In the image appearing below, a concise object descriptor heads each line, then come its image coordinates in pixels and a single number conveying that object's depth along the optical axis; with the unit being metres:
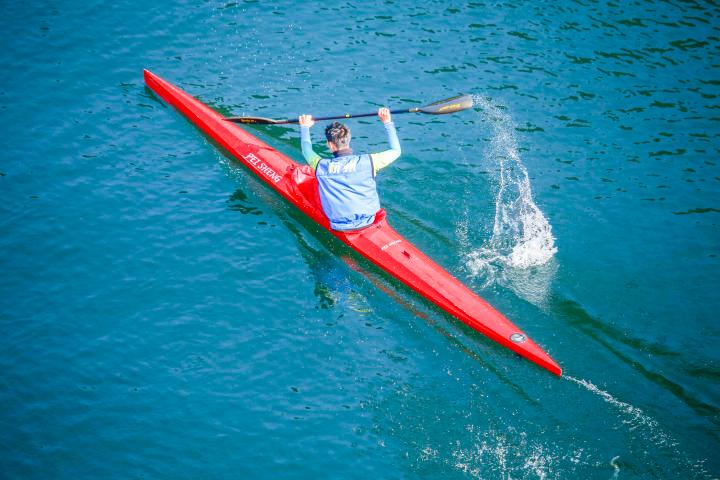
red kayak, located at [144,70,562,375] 14.92
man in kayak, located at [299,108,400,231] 16.67
